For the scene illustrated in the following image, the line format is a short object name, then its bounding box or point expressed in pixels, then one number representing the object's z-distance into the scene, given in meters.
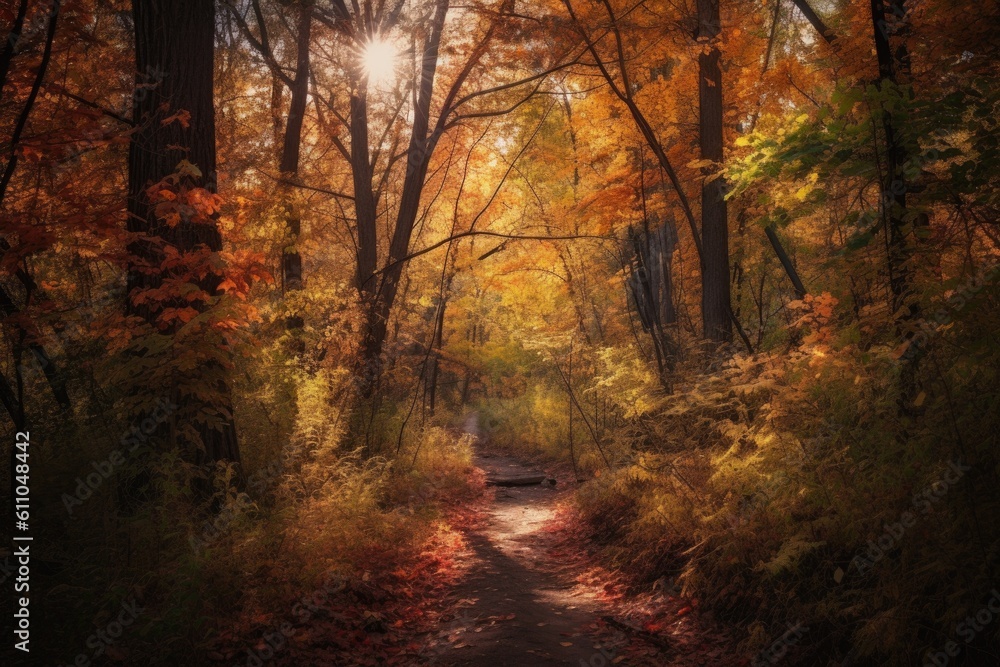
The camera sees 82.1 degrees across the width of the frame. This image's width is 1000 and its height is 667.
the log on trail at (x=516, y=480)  14.45
